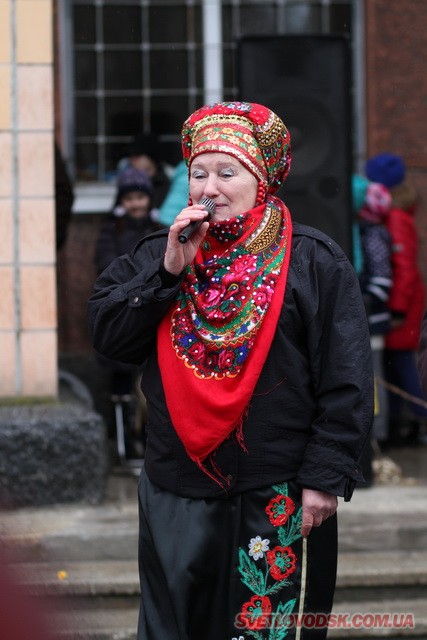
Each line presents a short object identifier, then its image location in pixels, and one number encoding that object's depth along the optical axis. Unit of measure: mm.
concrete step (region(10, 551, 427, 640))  8036
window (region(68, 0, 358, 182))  14801
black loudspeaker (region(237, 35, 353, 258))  10416
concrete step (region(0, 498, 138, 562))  9139
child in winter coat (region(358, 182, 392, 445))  12470
